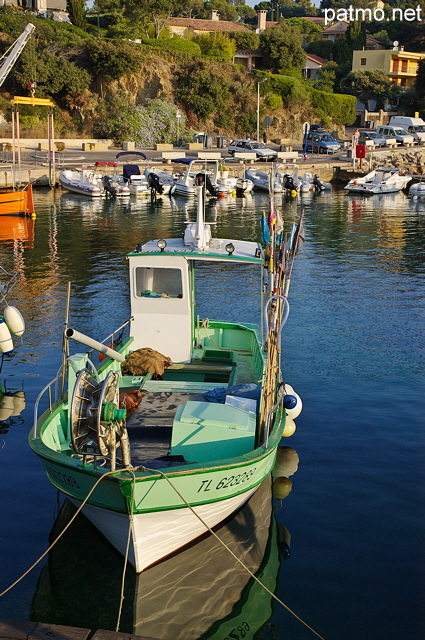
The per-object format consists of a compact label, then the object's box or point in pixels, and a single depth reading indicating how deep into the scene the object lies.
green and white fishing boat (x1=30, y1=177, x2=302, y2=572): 9.40
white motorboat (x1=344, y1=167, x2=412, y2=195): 60.41
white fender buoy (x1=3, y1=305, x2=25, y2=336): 18.19
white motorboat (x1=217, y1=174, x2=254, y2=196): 56.72
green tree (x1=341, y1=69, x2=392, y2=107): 95.31
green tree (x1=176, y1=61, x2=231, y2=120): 78.88
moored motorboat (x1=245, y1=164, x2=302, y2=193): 58.56
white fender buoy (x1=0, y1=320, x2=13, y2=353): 17.38
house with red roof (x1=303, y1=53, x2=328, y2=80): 103.81
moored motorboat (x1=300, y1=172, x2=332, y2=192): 59.88
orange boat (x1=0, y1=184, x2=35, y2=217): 42.66
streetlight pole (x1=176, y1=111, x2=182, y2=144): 75.88
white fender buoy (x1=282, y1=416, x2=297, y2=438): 13.89
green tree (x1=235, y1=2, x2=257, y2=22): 155.65
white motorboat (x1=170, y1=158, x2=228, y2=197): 54.06
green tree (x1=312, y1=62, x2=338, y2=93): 94.31
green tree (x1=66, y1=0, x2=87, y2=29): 82.69
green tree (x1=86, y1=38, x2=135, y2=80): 73.94
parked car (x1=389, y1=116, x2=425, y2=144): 86.12
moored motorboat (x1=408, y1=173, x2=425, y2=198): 59.03
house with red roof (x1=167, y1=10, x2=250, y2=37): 95.12
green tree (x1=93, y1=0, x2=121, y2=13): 98.44
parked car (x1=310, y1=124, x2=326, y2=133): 80.41
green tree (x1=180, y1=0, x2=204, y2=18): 121.60
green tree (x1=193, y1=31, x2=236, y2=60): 88.62
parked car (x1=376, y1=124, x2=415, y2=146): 80.62
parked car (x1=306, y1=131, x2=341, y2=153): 75.44
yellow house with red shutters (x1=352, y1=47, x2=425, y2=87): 99.19
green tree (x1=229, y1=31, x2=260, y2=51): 91.62
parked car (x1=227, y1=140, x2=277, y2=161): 67.50
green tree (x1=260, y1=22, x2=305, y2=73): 89.88
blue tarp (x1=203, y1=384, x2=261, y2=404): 12.41
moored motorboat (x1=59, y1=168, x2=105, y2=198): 53.56
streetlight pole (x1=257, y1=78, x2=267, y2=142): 77.56
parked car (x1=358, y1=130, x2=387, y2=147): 77.69
